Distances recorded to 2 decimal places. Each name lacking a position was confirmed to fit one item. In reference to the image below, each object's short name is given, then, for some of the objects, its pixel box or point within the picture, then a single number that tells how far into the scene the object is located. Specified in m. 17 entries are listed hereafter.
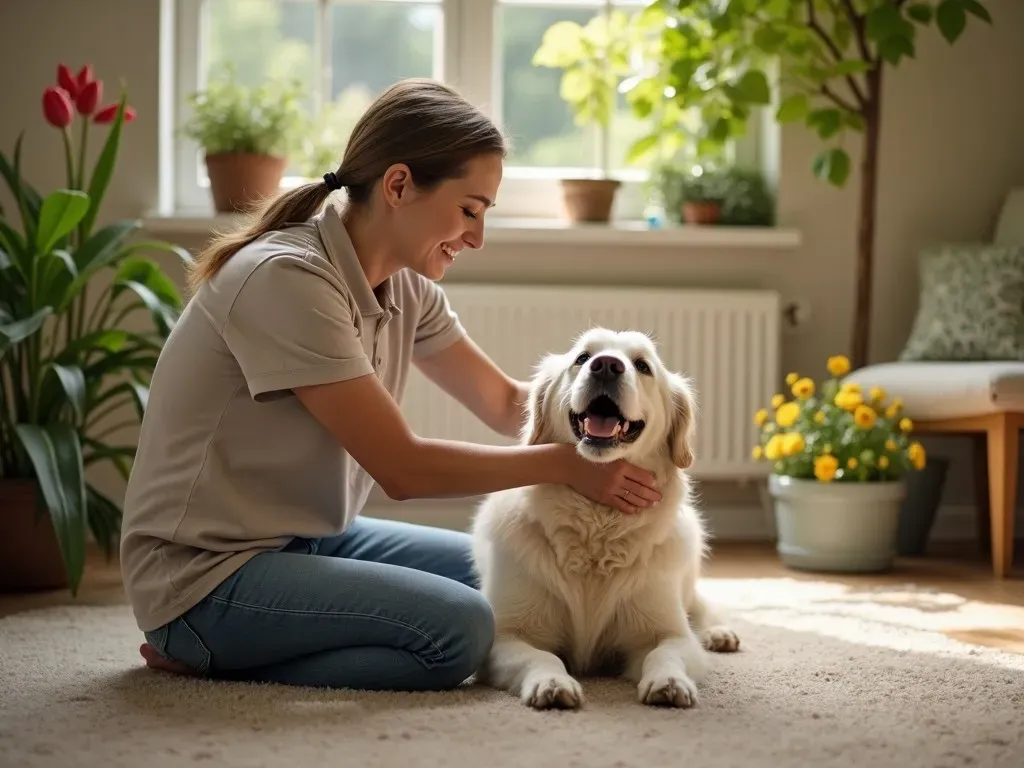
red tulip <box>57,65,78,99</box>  3.09
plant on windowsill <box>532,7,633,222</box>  3.95
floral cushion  3.57
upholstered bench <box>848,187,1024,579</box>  3.16
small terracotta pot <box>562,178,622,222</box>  3.94
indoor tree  3.63
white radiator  3.82
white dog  1.94
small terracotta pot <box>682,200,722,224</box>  3.96
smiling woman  1.82
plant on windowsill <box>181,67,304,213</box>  3.74
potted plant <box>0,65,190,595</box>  2.74
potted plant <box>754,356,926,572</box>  3.29
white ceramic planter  3.28
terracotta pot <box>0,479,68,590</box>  2.84
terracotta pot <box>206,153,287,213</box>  3.75
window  4.02
